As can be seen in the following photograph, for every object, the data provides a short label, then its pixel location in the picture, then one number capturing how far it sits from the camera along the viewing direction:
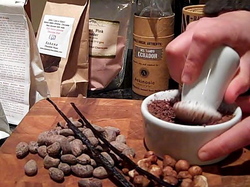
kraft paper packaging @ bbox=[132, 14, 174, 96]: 1.01
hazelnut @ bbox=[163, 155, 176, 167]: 0.70
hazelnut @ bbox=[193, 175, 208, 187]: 0.66
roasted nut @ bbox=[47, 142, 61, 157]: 0.73
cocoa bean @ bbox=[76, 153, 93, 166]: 0.72
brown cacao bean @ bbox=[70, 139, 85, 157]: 0.73
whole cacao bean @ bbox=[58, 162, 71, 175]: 0.71
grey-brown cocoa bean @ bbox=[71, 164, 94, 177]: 0.70
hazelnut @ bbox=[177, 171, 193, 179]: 0.68
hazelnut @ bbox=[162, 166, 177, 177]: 0.68
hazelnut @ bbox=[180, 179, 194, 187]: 0.65
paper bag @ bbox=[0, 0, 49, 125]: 1.00
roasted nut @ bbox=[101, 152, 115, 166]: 0.72
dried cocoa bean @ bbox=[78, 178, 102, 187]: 0.67
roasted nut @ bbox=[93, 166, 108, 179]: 0.70
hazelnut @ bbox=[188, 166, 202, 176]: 0.69
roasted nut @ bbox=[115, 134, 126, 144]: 0.80
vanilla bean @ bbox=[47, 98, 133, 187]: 0.67
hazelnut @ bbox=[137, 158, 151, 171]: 0.70
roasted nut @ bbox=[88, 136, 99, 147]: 0.75
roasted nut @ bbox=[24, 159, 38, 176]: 0.71
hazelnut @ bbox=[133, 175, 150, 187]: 0.65
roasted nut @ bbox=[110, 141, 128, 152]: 0.76
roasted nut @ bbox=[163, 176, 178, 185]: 0.66
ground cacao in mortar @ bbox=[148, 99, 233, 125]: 0.73
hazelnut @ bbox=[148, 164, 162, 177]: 0.68
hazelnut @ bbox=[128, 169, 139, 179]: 0.68
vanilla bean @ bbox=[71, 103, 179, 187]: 0.63
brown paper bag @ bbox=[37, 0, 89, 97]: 1.04
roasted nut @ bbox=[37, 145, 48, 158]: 0.76
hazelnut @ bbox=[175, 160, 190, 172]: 0.70
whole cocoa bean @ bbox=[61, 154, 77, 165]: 0.72
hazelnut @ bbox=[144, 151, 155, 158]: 0.73
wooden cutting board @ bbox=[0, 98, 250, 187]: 0.70
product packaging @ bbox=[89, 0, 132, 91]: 1.09
